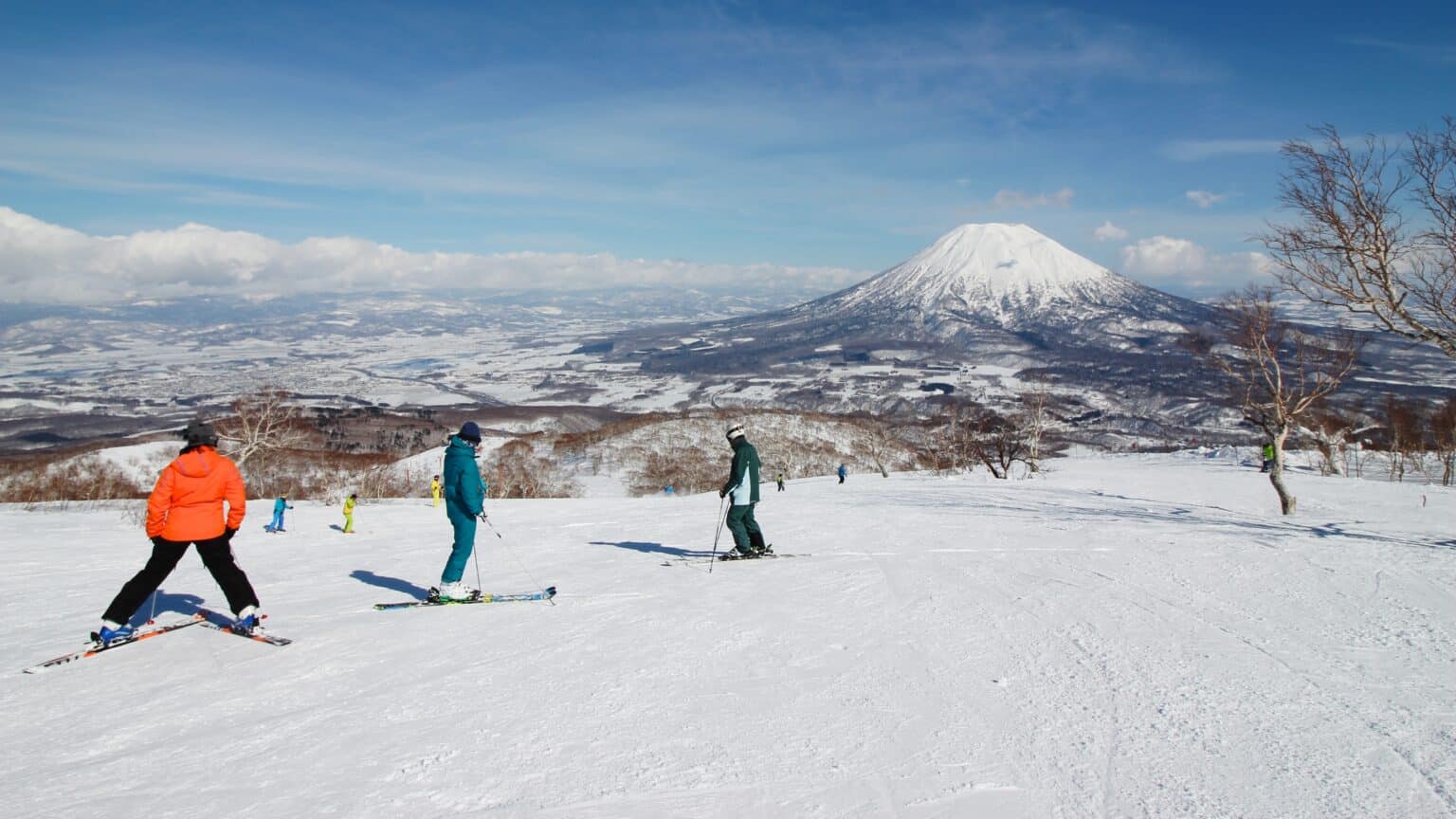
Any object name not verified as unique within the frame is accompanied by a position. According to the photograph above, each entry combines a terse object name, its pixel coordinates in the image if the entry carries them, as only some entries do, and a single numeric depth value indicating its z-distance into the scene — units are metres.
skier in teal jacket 7.75
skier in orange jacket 6.34
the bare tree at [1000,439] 34.50
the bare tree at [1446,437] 31.10
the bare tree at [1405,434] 34.94
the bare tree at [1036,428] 32.62
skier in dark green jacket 9.82
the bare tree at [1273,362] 15.83
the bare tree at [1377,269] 10.43
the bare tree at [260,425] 29.17
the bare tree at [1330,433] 32.78
